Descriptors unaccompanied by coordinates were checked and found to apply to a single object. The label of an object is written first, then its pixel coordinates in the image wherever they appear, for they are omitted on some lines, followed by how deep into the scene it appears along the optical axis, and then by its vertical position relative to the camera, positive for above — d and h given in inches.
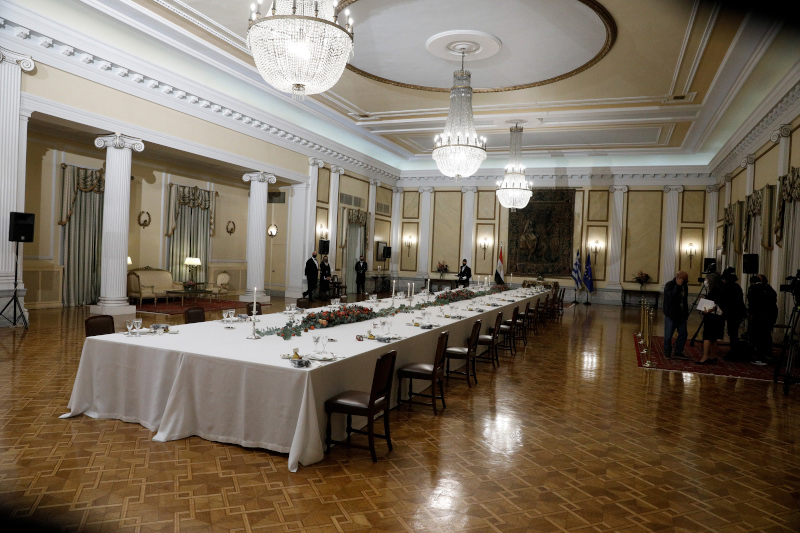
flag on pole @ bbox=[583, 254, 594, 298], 756.6 -16.8
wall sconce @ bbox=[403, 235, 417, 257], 874.8 +31.0
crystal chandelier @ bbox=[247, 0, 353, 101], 203.6 +84.4
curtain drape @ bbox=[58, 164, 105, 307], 469.1 +15.4
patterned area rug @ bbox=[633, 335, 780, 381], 309.3 -59.1
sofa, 512.4 -32.6
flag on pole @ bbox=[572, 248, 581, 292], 757.3 -11.6
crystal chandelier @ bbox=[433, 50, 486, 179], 379.2 +87.3
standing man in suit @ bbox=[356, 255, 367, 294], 730.2 -22.3
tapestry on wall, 788.6 +45.2
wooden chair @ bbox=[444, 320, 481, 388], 256.5 -43.9
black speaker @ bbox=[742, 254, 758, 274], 383.2 +6.1
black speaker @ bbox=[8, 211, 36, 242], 319.9 +11.2
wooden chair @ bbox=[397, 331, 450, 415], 211.5 -44.8
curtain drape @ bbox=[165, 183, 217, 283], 580.1 +29.4
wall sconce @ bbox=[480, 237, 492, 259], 832.9 +31.0
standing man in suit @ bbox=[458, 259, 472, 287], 753.0 -18.5
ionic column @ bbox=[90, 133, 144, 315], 406.9 +19.9
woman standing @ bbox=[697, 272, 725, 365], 334.0 -33.8
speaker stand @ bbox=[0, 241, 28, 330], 325.0 -35.5
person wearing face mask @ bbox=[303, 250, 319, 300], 600.1 -20.1
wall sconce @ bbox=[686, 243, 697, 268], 733.9 +26.6
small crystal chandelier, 562.6 +80.2
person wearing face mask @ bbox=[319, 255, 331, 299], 625.6 -23.9
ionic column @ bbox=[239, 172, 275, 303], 561.0 +26.0
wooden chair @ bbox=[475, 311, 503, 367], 297.3 -44.2
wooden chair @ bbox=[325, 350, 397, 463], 161.8 -44.6
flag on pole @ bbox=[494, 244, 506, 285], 749.1 -15.8
